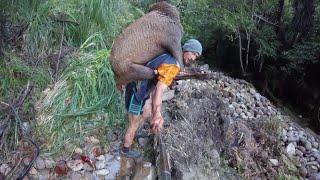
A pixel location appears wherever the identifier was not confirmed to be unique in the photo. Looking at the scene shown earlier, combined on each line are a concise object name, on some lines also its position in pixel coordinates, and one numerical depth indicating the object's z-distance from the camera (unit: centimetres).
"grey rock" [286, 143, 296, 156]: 386
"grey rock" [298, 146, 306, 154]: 401
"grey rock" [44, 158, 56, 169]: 238
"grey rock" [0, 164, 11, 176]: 228
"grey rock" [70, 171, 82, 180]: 237
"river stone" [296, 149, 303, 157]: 391
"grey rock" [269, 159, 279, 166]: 349
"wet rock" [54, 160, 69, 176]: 238
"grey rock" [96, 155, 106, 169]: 248
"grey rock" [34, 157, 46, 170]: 237
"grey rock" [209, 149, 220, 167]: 288
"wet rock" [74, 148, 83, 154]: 252
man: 215
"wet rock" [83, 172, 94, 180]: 239
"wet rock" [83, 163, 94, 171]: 245
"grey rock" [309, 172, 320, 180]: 359
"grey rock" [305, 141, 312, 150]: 407
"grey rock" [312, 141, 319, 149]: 419
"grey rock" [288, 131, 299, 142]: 409
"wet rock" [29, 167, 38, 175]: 234
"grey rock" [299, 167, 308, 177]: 358
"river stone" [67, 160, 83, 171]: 241
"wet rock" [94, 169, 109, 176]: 244
